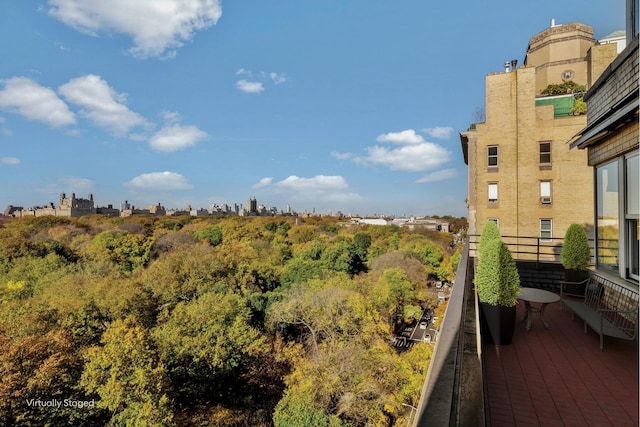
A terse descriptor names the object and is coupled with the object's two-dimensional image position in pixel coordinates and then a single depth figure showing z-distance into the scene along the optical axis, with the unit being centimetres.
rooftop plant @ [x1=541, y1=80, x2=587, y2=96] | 1590
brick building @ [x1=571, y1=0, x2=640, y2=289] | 439
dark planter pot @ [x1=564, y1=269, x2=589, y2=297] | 643
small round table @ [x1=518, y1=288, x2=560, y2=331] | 493
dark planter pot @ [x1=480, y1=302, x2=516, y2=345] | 429
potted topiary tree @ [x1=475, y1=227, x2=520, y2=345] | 430
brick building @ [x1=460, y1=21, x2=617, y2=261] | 1387
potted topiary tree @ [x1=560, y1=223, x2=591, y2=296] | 641
